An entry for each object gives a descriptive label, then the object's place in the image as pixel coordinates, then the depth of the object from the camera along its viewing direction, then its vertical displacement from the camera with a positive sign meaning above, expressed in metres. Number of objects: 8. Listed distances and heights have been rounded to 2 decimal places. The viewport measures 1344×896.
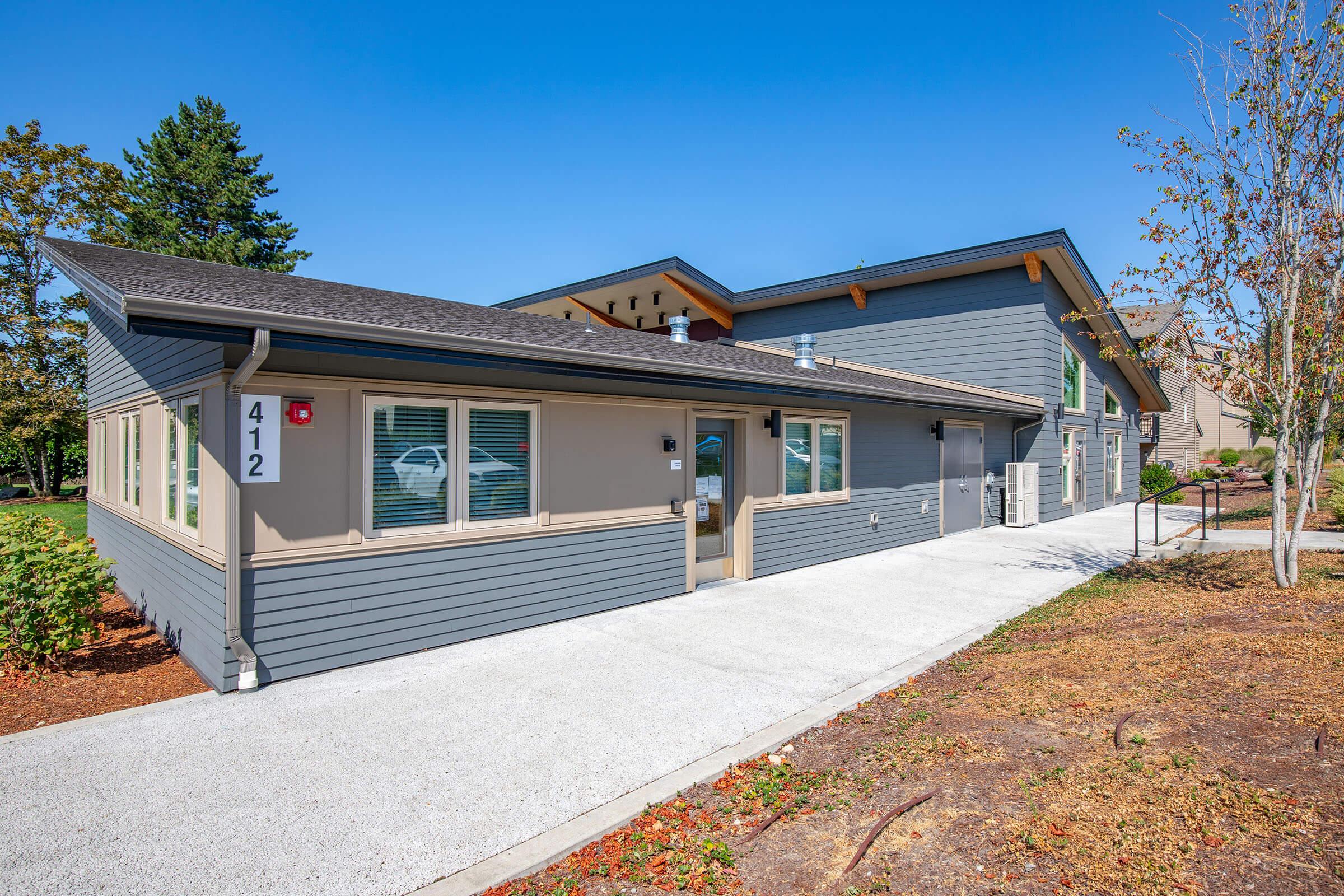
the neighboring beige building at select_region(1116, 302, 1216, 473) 22.73 +0.91
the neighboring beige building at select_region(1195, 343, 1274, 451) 33.38 +0.98
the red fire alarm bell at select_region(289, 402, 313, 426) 4.97 +0.29
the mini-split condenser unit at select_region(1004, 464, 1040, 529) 14.23 -0.97
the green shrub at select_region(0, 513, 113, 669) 5.20 -1.13
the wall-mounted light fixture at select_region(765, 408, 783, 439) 8.92 +0.37
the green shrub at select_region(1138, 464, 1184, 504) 20.69 -0.95
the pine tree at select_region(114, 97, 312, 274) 24.75 +9.93
